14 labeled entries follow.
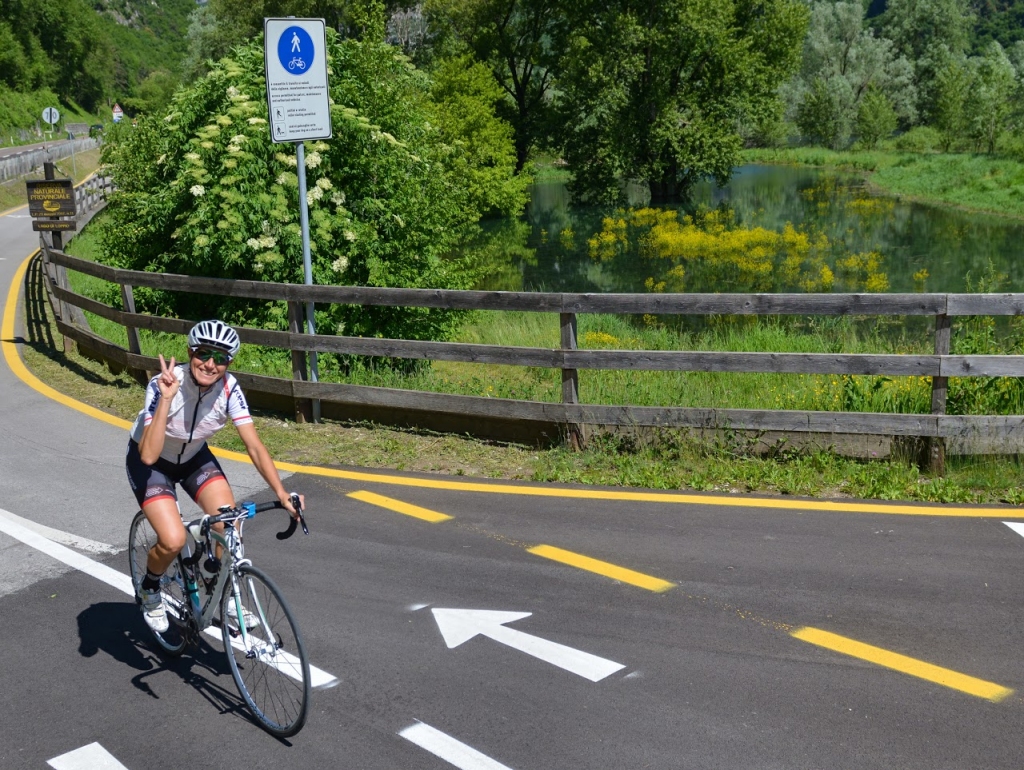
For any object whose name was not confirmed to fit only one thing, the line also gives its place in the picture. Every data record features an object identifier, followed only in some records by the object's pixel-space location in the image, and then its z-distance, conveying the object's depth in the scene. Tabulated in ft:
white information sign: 31.96
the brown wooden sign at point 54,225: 53.93
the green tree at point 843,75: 296.92
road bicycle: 15.43
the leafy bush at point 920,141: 262.26
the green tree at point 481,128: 166.40
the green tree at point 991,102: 227.81
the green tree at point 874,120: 274.77
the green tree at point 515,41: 195.42
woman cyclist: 16.34
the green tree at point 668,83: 163.22
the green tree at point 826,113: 294.87
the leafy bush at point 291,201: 43.37
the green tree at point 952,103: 254.27
